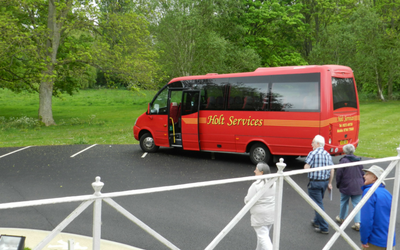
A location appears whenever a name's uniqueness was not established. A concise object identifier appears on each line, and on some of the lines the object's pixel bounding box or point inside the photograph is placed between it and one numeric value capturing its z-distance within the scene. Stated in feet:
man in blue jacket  13.51
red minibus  37.14
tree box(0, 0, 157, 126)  76.28
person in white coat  15.81
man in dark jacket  21.85
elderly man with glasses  21.13
